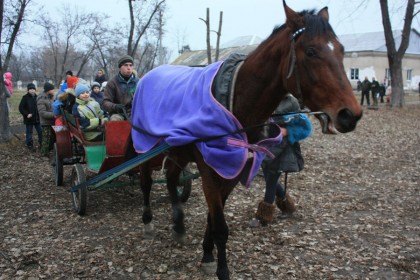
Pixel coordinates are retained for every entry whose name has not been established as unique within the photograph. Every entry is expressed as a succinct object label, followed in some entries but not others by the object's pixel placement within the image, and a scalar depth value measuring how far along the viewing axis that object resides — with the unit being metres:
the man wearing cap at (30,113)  9.73
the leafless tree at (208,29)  18.48
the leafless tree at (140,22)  17.14
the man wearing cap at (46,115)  8.50
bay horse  2.54
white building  44.78
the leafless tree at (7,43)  9.71
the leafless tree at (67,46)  28.10
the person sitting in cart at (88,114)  5.67
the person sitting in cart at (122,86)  5.82
